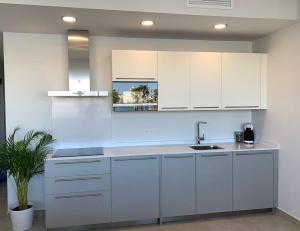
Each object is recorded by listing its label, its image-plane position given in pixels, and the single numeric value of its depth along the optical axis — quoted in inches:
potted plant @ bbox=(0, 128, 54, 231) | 125.0
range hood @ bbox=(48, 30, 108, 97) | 135.3
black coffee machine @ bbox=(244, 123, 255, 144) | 155.5
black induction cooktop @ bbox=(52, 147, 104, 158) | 128.4
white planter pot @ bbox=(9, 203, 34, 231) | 124.7
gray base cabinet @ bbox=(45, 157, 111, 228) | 121.8
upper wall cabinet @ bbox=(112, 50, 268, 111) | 137.4
